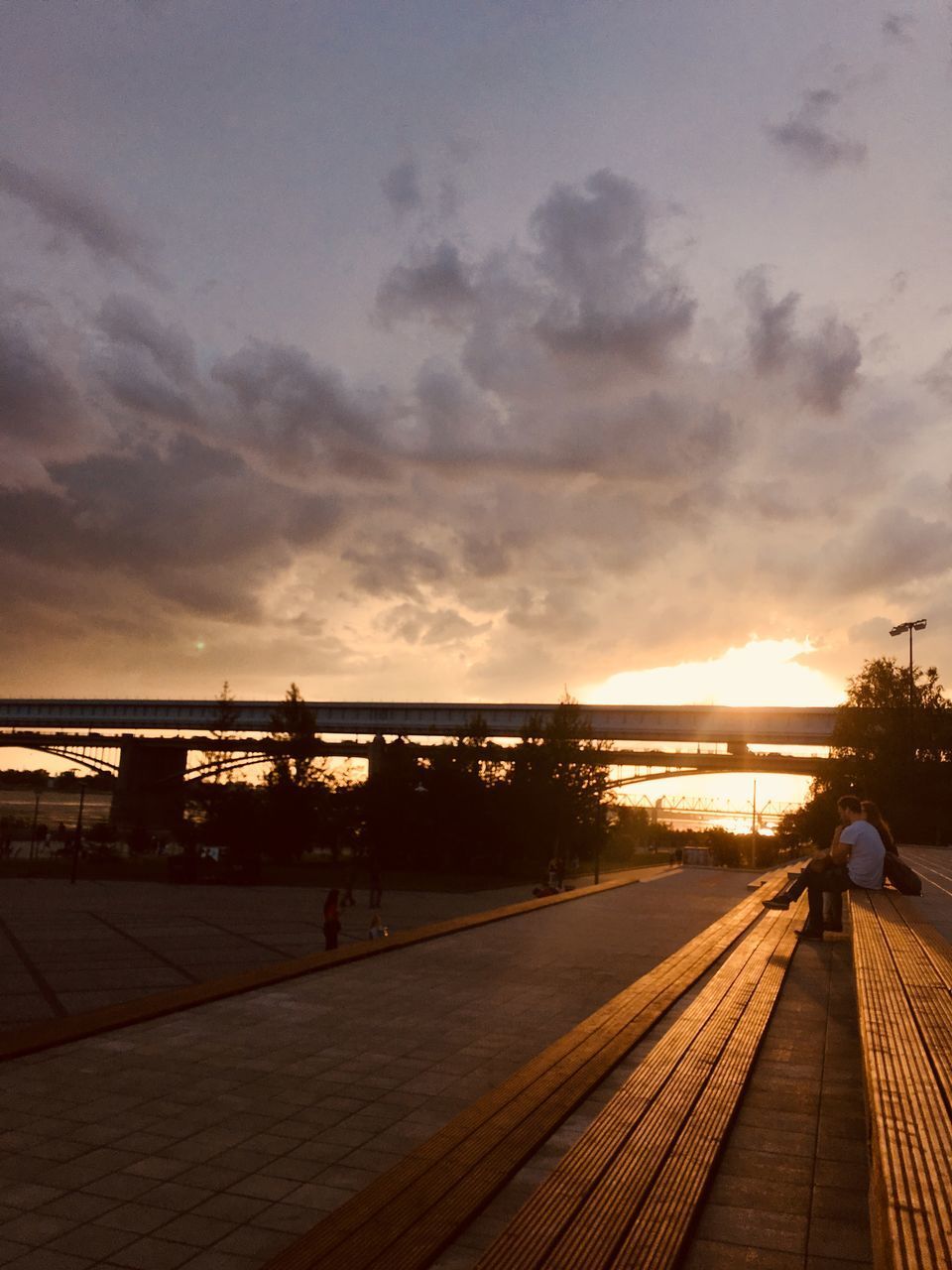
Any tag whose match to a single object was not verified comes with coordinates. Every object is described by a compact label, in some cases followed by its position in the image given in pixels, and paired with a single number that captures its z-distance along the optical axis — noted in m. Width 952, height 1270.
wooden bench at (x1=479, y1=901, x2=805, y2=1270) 3.48
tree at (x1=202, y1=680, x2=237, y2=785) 61.21
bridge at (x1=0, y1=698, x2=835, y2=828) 90.75
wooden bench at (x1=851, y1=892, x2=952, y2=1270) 2.98
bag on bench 10.05
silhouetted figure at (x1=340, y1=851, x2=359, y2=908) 25.47
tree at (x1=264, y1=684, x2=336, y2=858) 47.12
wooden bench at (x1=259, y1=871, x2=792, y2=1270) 3.83
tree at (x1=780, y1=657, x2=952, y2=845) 55.41
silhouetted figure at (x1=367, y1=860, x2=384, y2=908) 25.23
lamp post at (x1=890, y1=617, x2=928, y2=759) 46.47
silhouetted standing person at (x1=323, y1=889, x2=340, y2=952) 14.88
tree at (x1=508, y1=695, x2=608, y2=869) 45.28
